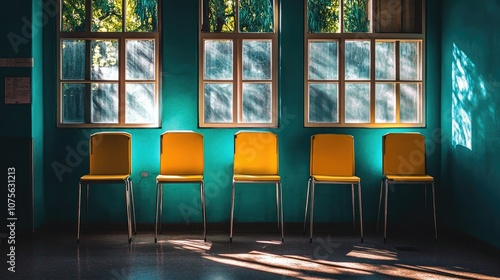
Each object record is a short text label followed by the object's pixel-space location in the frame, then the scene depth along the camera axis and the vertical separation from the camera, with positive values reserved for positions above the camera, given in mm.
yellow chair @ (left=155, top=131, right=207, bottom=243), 5594 -195
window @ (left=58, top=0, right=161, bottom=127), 5918 +760
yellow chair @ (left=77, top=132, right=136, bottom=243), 5566 -203
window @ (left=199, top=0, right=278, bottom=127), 5938 +785
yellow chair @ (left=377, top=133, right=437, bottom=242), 5645 -211
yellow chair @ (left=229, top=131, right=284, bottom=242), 5641 -198
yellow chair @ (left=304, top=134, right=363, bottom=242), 5652 -220
